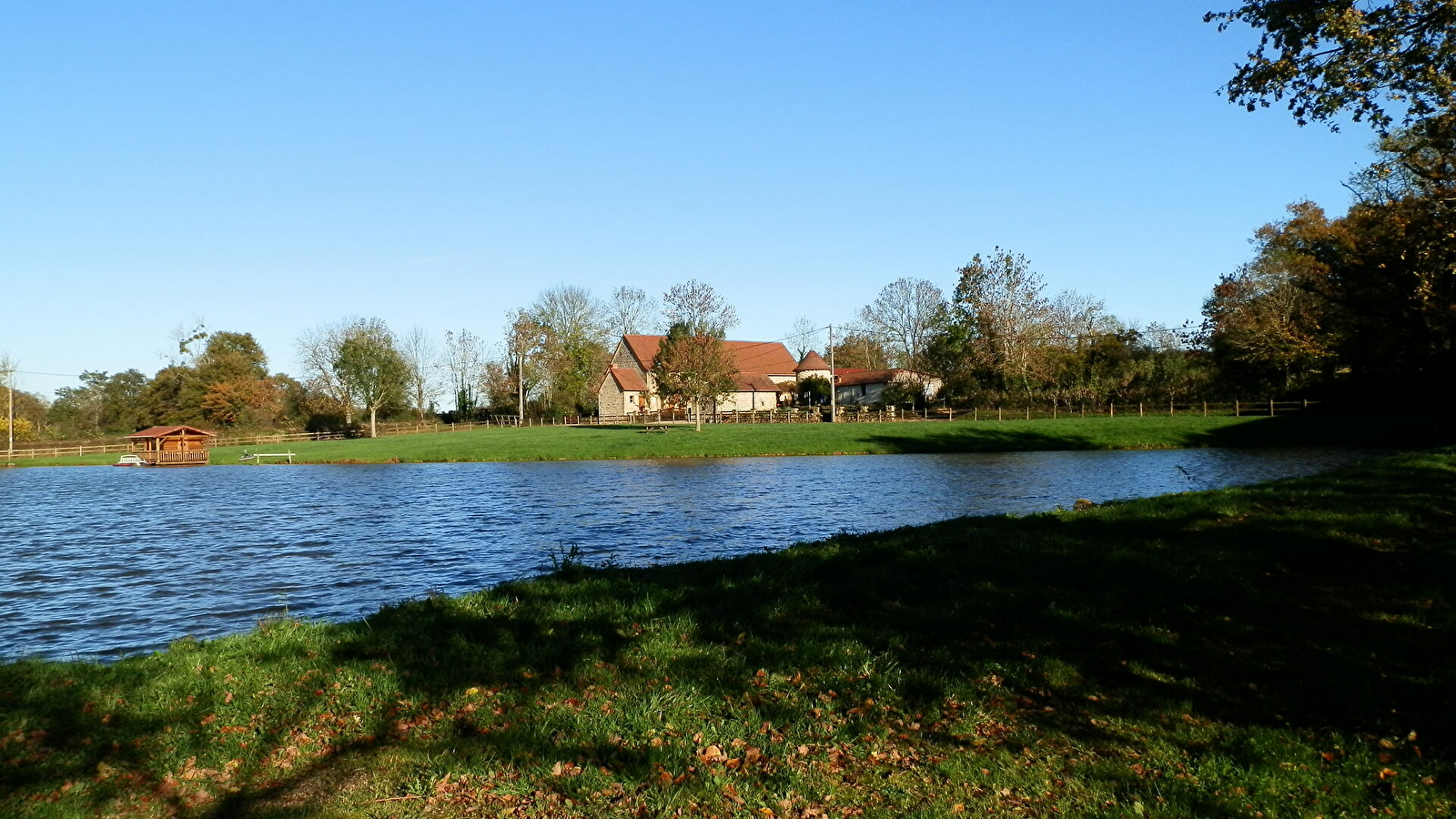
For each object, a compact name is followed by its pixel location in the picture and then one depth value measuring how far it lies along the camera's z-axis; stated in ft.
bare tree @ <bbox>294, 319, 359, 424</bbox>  267.39
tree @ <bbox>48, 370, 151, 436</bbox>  300.40
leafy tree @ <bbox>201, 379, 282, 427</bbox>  277.44
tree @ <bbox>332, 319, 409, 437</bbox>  247.29
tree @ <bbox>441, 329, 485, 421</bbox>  331.16
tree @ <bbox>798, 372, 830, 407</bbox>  305.73
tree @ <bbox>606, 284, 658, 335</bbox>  354.54
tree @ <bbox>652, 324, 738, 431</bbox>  195.42
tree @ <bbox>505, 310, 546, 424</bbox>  311.88
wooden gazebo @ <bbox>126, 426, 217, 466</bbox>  187.32
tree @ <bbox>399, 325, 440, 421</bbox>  298.97
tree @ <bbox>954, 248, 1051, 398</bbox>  214.28
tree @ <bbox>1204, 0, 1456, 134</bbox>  42.55
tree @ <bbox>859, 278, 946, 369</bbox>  323.57
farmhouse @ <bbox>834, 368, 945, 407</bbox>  304.91
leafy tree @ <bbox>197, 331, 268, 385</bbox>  290.35
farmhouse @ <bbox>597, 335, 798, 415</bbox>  302.45
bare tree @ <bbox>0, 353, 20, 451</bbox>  244.16
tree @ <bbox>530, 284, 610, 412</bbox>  309.01
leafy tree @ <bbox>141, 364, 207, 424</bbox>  284.82
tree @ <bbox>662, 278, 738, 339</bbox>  206.18
